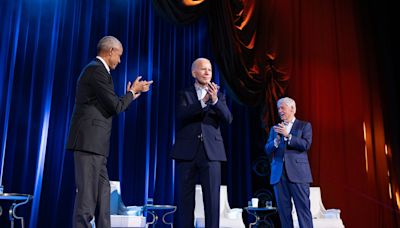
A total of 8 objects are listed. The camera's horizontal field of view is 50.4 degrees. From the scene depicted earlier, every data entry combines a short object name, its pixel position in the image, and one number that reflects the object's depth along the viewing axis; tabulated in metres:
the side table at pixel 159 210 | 4.41
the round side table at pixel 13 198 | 3.40
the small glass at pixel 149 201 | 4.55
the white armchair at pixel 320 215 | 4.71
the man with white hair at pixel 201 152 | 2.45
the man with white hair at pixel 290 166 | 3.53
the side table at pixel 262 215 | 5.17
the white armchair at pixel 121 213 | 3.77
